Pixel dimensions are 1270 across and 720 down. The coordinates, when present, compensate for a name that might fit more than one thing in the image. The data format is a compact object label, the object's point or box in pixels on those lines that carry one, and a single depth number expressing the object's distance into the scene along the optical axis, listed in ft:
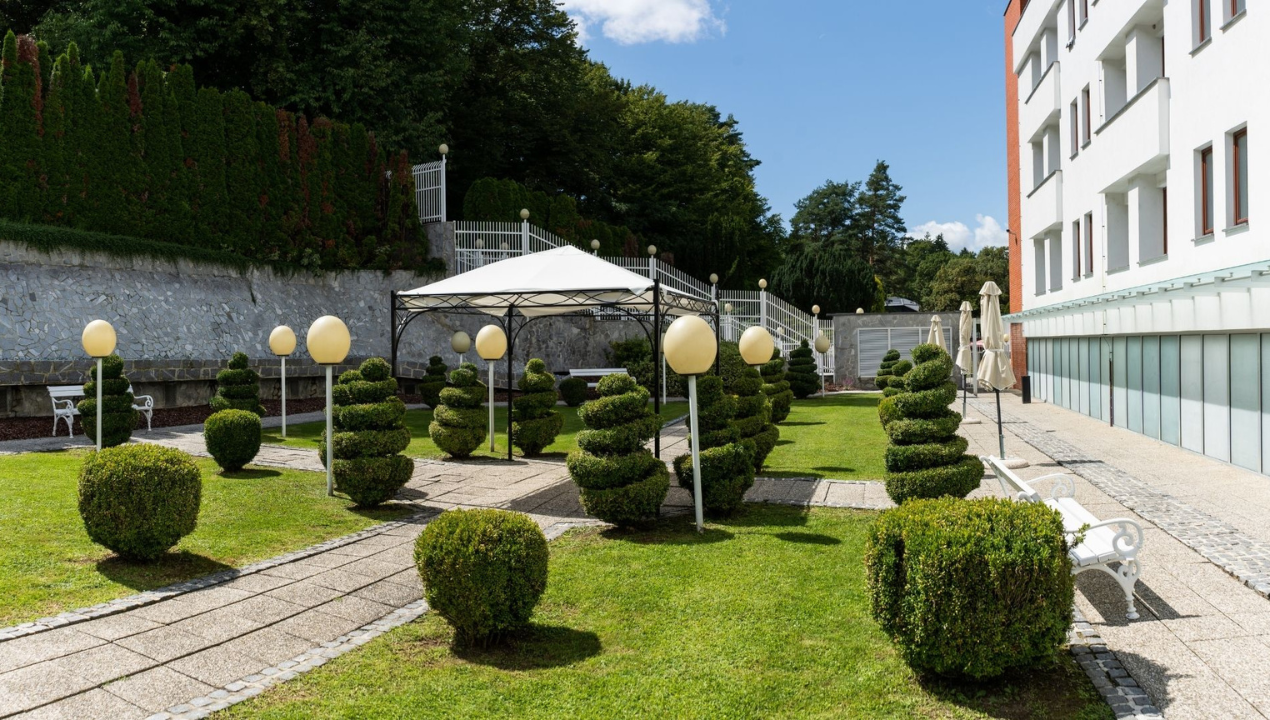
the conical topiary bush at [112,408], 44.68
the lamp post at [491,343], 46.78
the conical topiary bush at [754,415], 37.60
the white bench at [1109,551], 19.22
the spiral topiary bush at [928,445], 28.19
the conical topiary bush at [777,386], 60.03
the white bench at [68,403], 52.16
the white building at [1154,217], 39.04
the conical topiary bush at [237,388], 52.23
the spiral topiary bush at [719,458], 30.58
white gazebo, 37.93
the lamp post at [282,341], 52.21
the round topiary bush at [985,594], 14.66
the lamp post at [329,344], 33.35
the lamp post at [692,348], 27.76
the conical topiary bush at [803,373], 94.68
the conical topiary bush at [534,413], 48.11
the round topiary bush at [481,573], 17.51
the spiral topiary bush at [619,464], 27.84
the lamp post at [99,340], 40.09
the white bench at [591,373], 91.50
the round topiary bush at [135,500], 23.11
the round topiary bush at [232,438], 39.09
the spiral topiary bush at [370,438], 31.94
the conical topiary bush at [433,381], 75.36
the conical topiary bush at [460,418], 45.93
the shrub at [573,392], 83.25
